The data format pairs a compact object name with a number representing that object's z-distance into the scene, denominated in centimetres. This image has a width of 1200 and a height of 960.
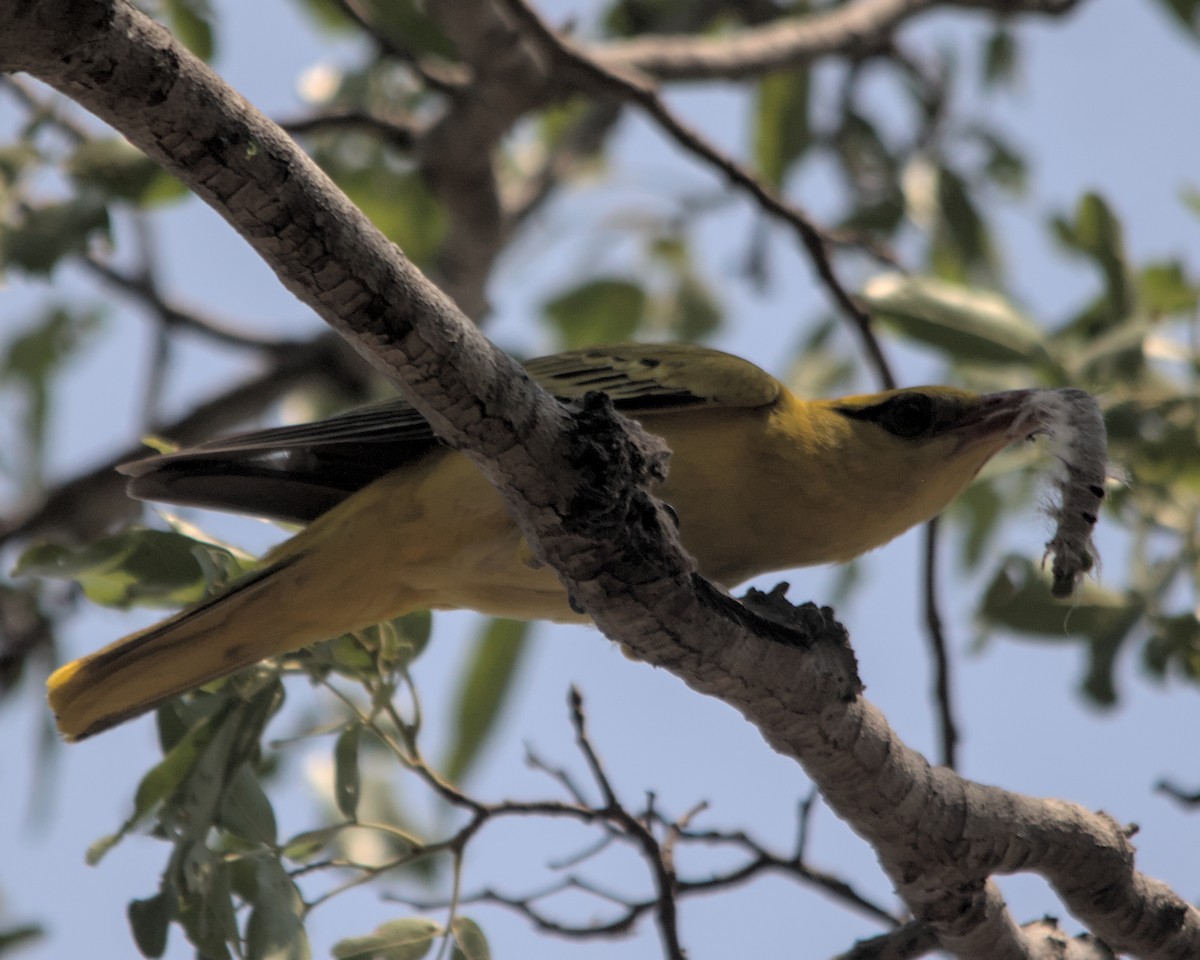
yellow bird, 657
